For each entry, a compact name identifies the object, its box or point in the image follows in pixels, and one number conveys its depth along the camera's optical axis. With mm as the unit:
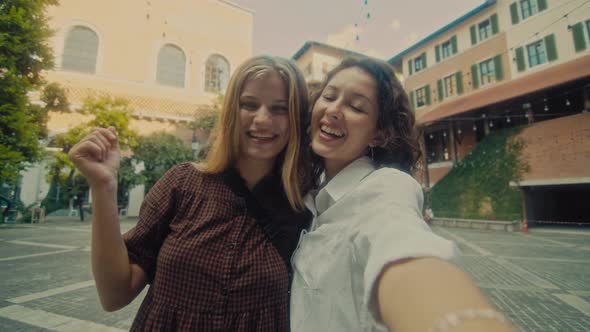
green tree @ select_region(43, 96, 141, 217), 14211
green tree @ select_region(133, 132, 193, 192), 17625
